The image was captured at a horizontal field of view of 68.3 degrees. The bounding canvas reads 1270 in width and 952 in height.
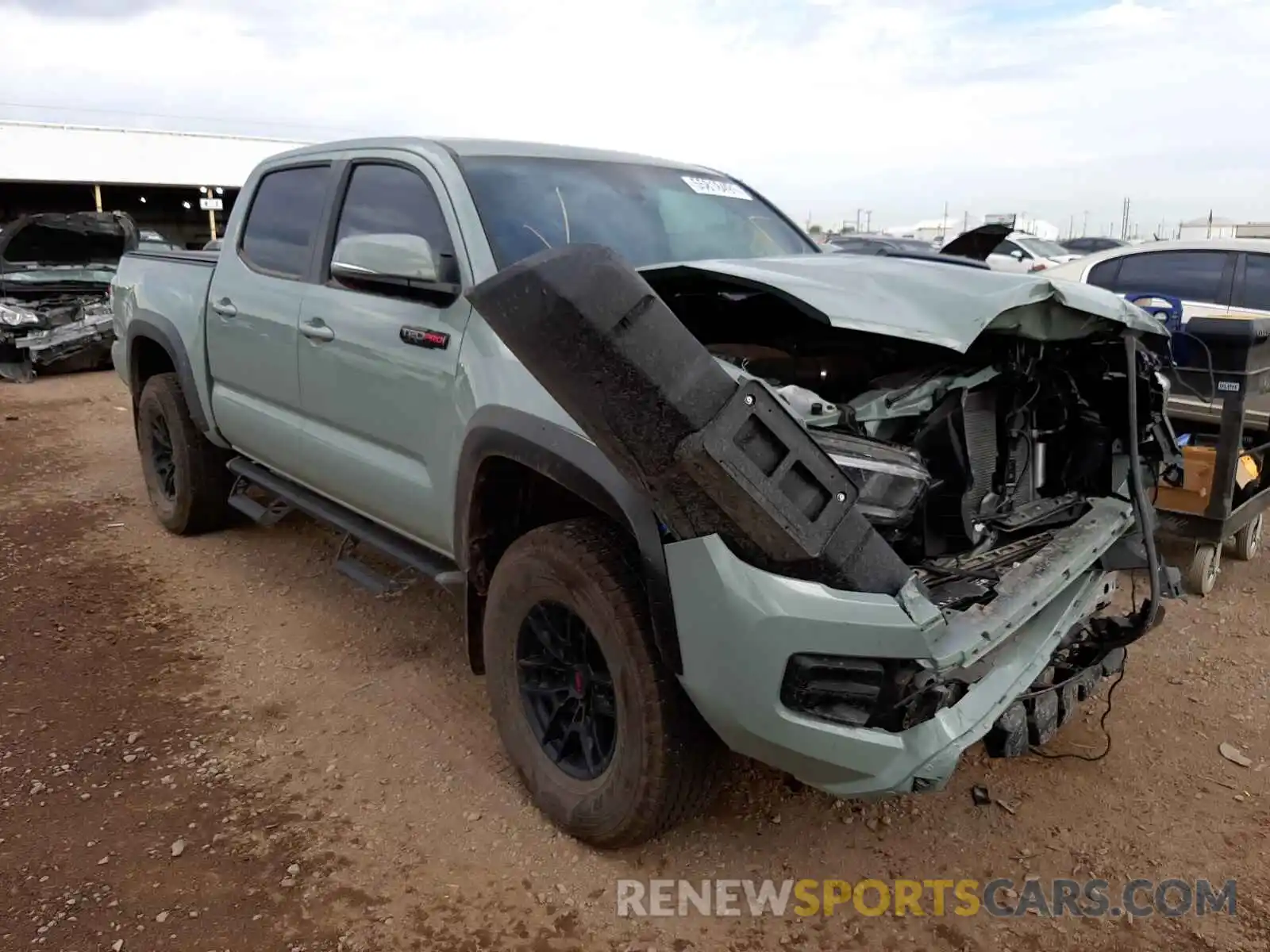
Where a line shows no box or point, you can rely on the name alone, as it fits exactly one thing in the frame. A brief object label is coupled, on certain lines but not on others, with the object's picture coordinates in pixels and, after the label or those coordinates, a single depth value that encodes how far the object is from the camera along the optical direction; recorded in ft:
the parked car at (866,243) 49.02
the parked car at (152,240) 44.42
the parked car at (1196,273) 22.25
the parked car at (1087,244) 83.97
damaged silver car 38.19
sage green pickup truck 6.95
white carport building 85.71
